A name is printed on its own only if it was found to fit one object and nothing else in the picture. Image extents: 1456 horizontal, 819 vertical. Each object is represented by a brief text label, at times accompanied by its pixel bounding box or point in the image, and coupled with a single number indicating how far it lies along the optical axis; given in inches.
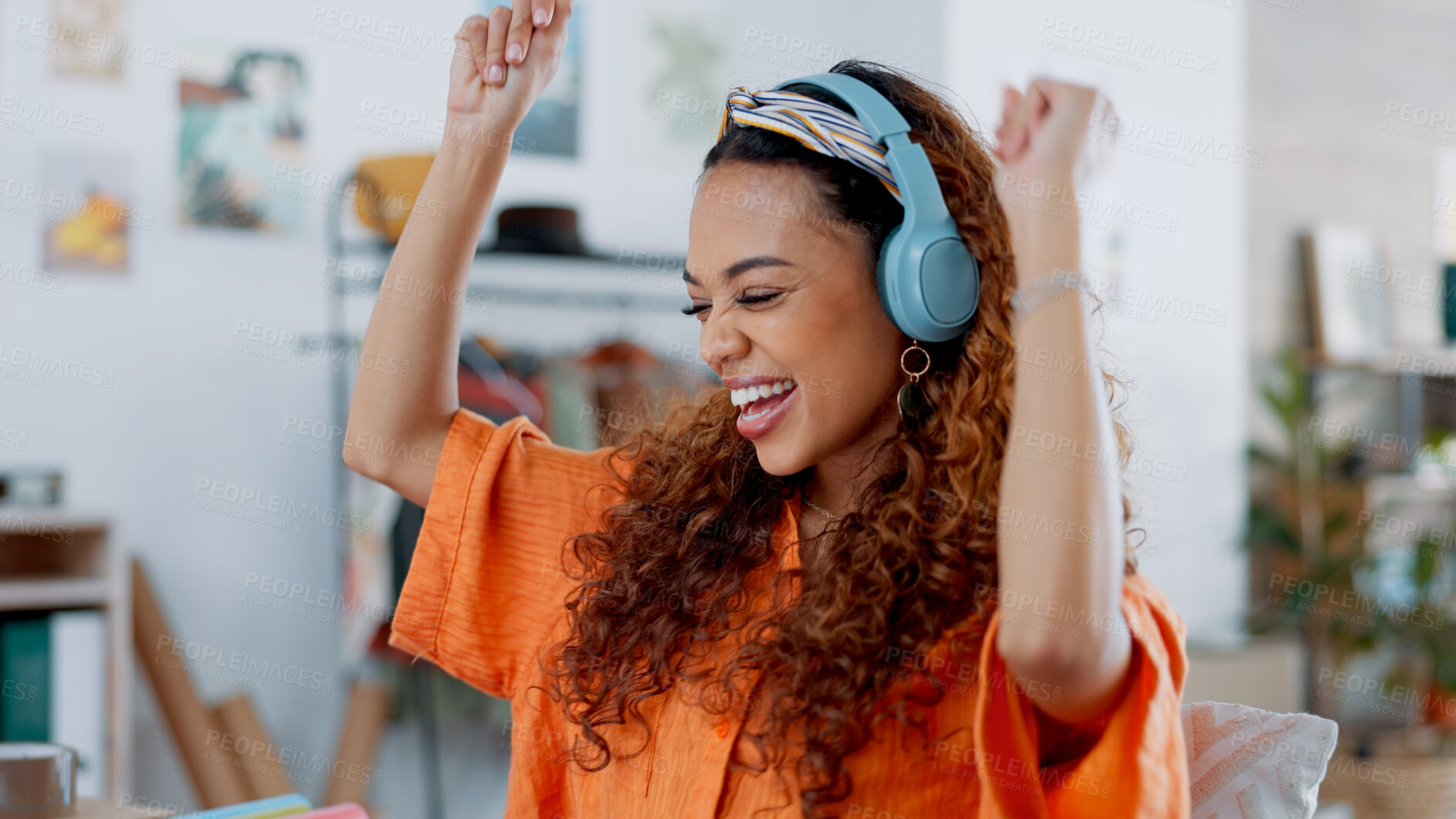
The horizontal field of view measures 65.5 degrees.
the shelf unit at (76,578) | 83.6
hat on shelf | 104.7
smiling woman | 30.2
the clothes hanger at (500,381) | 96.4
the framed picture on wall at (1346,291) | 155.3
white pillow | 38.6
